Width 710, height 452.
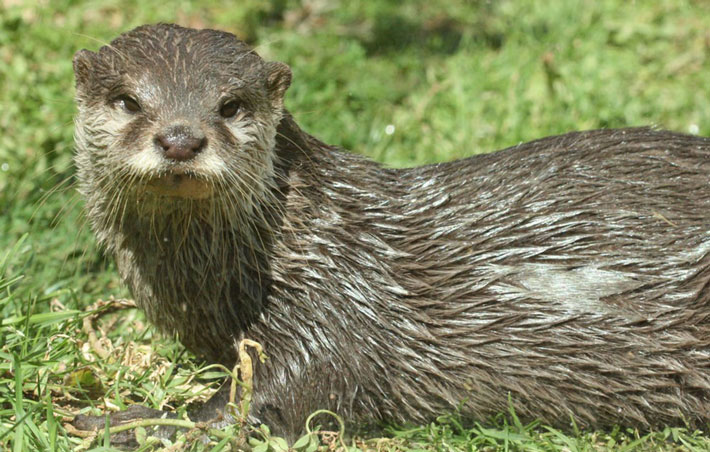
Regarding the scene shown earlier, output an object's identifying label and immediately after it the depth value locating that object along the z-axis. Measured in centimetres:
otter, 535
